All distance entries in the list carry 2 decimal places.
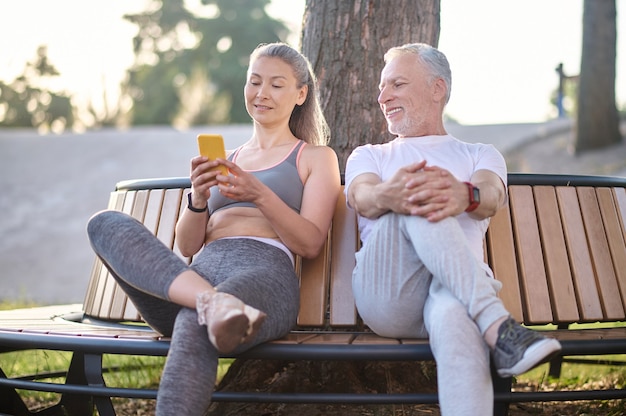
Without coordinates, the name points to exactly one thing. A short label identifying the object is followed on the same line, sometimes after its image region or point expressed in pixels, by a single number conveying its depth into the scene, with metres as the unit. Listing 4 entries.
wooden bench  2.68
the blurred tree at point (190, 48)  34.97
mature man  2.28
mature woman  2.35
